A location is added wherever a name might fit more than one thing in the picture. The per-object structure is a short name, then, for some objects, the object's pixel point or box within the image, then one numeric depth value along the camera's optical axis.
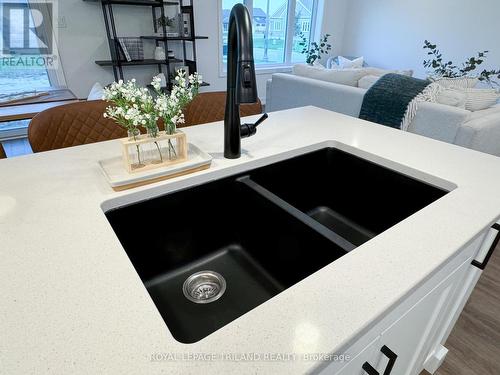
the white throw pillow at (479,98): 2.22
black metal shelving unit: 3.30
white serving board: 0.73
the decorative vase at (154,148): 0.76
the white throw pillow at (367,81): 2.63
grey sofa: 1.99
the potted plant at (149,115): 0.70
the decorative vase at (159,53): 3.68
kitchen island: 0.38
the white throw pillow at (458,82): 2.48
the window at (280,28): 4.79
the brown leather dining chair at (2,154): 1.08
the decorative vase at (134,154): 0.75
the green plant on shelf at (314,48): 5.21
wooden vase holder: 0.75
